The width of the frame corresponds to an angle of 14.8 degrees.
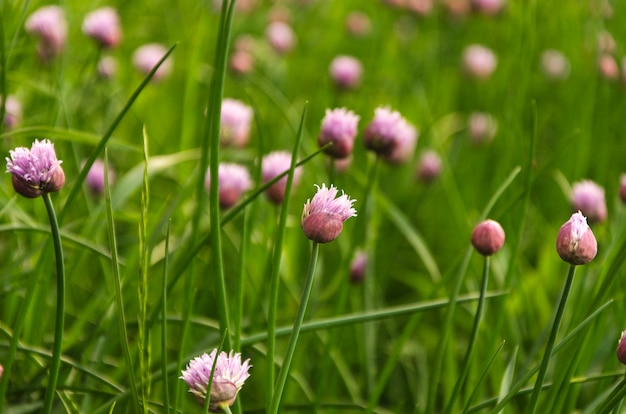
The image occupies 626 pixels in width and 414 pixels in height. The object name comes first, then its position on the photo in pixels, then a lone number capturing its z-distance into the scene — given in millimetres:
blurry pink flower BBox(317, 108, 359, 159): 1171
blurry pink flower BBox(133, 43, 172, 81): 1697
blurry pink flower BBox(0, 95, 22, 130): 1287
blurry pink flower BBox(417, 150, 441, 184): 1560
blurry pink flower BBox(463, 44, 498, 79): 2064
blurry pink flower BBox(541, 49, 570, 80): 2210
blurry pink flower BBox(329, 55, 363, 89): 1615
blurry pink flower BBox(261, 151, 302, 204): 1207
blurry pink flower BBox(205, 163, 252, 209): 1215
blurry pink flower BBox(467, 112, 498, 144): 1827
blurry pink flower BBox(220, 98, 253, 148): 1333
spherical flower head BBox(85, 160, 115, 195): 1326
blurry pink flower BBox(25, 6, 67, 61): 1380
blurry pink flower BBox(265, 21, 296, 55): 2033
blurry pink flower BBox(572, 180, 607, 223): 1252
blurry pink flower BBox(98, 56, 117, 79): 1453
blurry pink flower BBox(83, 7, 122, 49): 1366
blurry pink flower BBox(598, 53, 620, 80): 1714
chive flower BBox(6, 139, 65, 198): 1031
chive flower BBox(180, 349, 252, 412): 991
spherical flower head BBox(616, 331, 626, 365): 1044
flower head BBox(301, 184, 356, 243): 1019
